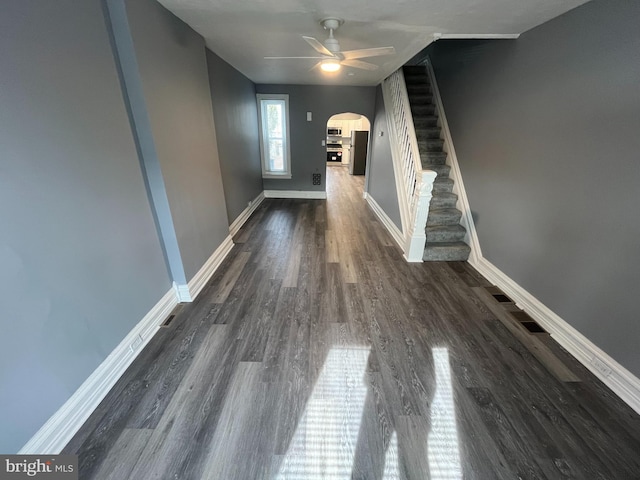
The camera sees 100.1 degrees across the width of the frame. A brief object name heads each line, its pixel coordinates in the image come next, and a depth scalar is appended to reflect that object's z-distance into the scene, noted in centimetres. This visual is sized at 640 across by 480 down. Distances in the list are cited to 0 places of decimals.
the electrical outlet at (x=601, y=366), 170
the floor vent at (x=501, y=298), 251
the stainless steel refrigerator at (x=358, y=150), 855
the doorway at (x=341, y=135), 972
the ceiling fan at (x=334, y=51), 207
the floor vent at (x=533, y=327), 215
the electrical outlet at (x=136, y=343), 182
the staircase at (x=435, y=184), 329
